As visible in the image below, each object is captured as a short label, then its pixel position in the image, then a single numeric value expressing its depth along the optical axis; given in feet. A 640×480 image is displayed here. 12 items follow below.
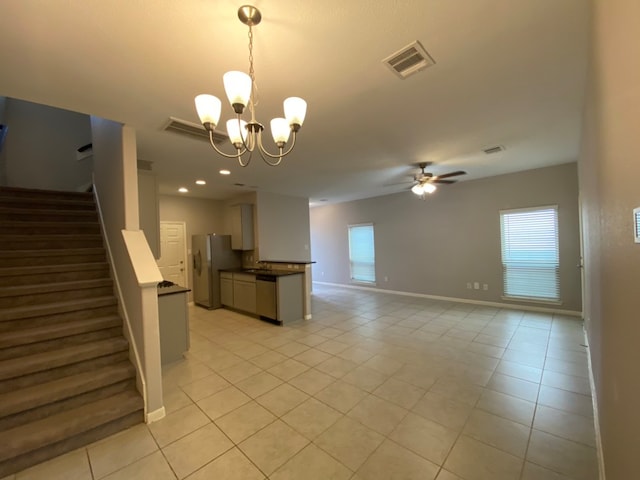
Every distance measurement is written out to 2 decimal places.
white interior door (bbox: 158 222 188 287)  20.38
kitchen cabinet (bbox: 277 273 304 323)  15.76
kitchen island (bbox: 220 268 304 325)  15.88
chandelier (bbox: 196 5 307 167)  4.51
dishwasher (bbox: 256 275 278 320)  16.01
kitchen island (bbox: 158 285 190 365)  11.00
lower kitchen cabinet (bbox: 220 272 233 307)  19.49
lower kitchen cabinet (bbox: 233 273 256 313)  17.56
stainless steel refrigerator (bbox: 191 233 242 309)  20.18
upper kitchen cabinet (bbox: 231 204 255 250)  20.58
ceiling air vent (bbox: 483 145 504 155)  12.26
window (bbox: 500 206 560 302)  16.19
